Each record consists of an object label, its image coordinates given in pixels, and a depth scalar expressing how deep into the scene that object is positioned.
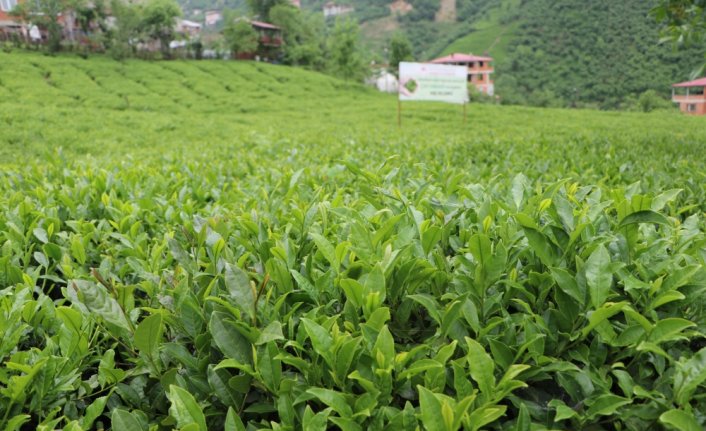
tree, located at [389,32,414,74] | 33.41
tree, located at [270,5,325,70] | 37.50
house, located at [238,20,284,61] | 38.52
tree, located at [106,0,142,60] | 27.92
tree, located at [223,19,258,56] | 34.66
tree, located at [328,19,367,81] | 32.12
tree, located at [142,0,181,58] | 31.03
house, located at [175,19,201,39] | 34.91
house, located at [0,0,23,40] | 28.73
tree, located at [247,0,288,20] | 44.81
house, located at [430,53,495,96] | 44.81
